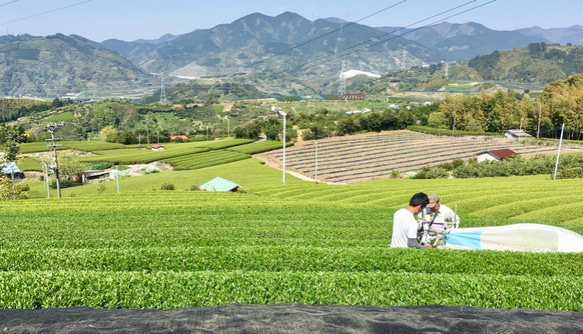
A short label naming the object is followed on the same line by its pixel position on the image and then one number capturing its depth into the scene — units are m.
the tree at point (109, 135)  126.99
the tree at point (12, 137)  87.51
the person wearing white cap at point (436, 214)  12.20
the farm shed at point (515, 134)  89.12
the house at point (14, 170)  65.34
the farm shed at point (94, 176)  72.50
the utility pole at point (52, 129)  41.61
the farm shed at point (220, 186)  45.58
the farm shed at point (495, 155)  61.54
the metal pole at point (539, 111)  83.19
